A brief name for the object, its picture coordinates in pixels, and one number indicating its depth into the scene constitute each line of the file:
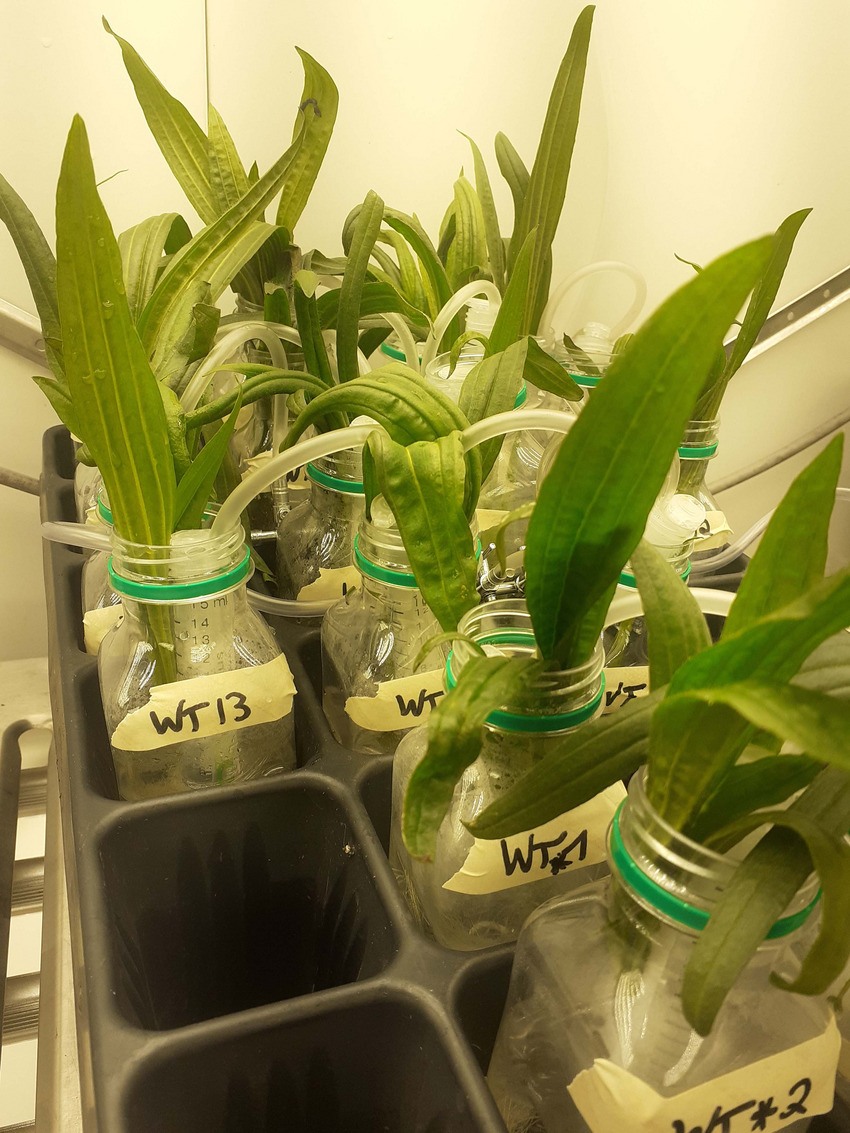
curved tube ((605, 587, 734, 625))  0.37
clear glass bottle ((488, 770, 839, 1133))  0.29
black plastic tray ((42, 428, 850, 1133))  0.38
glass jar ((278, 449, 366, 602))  0.59
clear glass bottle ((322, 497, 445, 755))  0.47
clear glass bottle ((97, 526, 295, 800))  0.46
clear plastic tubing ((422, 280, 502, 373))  0.64
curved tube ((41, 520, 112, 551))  0.52
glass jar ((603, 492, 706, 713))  0.51
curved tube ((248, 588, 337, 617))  0.65
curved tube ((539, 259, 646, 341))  0.77
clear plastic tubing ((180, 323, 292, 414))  0.51
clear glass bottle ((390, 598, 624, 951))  0.36
